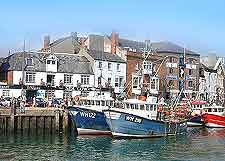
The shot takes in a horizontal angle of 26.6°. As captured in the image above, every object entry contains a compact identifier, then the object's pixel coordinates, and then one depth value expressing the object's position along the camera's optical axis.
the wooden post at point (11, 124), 44.69
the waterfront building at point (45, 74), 62.44
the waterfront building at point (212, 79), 83.50
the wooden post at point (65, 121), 47.00
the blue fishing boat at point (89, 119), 45.03
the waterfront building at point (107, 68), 68.25
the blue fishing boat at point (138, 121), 42.09
